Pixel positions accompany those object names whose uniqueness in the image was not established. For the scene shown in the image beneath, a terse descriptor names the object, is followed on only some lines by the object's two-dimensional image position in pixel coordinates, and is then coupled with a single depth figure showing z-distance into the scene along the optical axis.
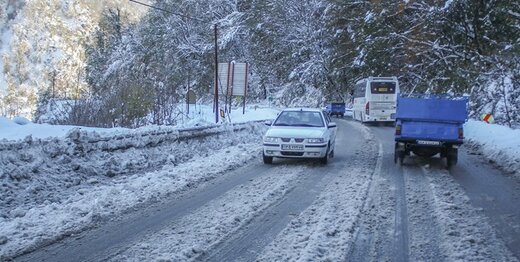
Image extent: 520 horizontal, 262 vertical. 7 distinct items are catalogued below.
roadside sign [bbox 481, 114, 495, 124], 23.92
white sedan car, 12.77
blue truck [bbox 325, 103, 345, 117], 49.50
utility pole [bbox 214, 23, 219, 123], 25.78
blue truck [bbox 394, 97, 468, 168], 12.87
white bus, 33.38
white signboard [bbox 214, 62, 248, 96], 27.62
